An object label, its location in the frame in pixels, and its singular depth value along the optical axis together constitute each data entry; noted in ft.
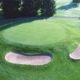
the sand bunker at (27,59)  73.27
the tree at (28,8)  140.39
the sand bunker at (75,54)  76.69
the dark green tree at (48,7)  143.95
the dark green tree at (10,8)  137.49
